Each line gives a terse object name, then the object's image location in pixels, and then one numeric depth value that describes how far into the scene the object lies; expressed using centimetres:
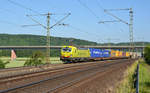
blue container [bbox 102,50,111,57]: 6403
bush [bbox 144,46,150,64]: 8036
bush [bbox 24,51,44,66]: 4634
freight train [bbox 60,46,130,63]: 4097
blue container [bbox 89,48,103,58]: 5299
